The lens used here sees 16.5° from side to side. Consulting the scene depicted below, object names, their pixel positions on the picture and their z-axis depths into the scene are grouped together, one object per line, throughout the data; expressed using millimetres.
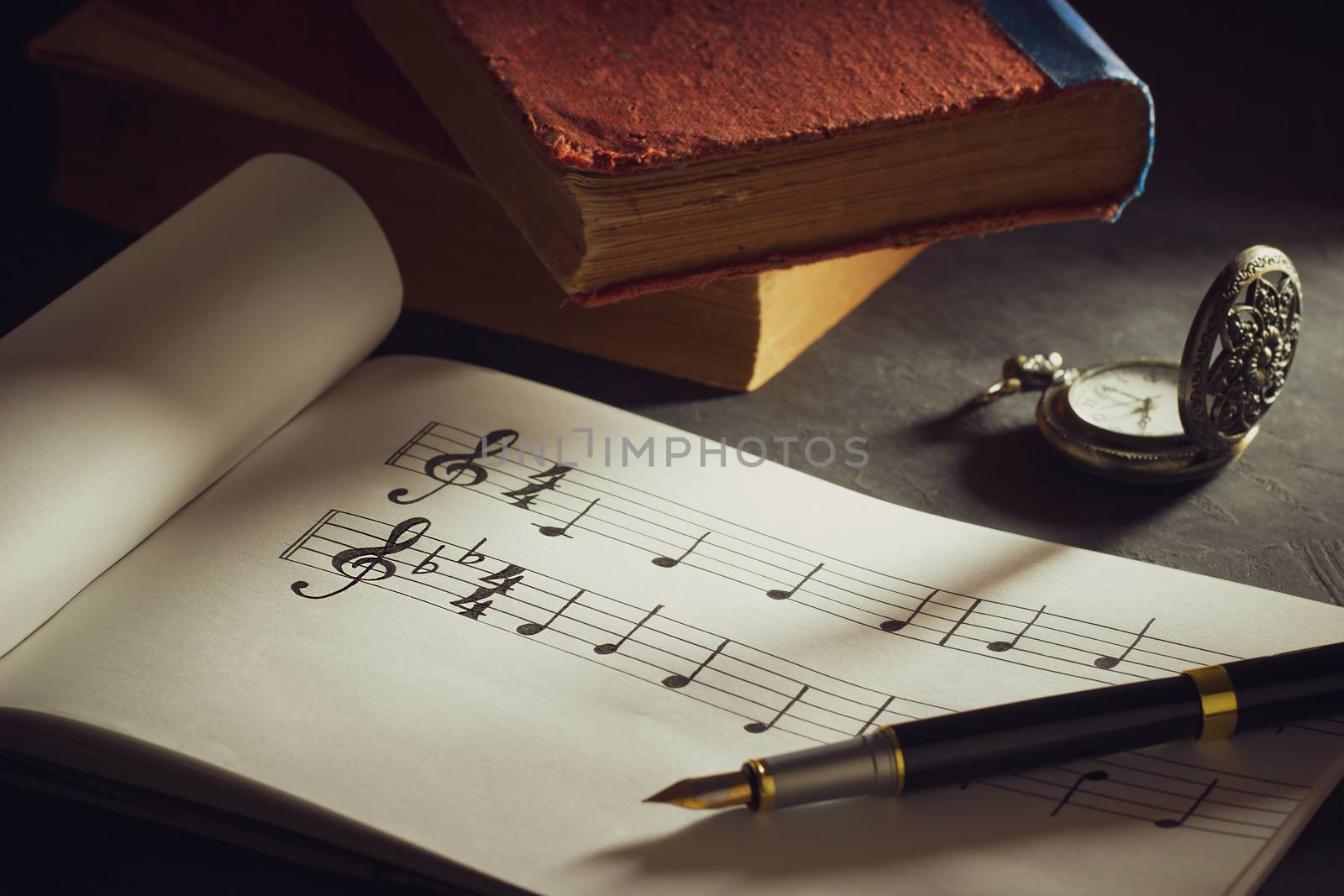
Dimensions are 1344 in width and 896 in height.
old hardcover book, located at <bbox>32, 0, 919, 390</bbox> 948
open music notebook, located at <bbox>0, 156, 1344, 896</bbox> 813
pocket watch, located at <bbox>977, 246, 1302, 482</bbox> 886
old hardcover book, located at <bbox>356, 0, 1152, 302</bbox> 903
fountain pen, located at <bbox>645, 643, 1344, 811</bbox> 812
